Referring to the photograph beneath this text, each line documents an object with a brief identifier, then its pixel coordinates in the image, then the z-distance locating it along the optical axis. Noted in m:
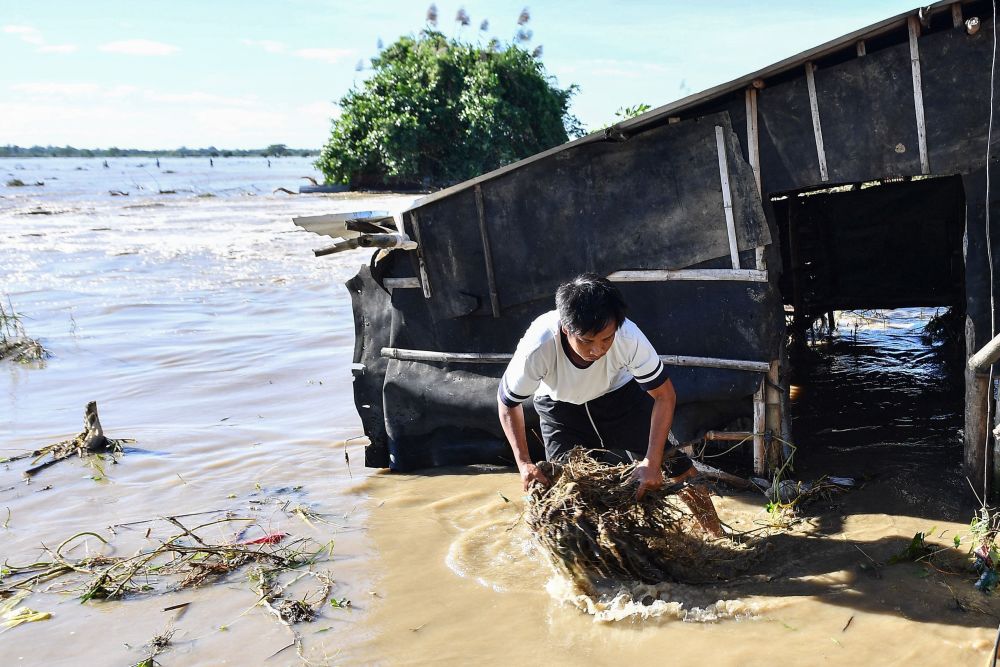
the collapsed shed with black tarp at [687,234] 4.80
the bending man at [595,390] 3.71
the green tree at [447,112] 23.55
